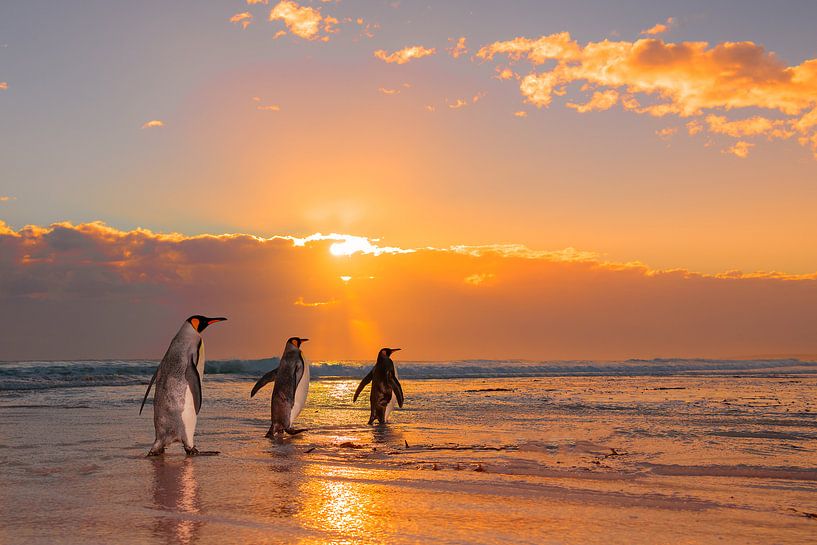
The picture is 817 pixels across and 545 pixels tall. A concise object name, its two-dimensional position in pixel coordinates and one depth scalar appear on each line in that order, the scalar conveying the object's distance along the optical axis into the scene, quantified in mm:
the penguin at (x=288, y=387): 11484
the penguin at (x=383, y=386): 13898
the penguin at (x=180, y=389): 8992
